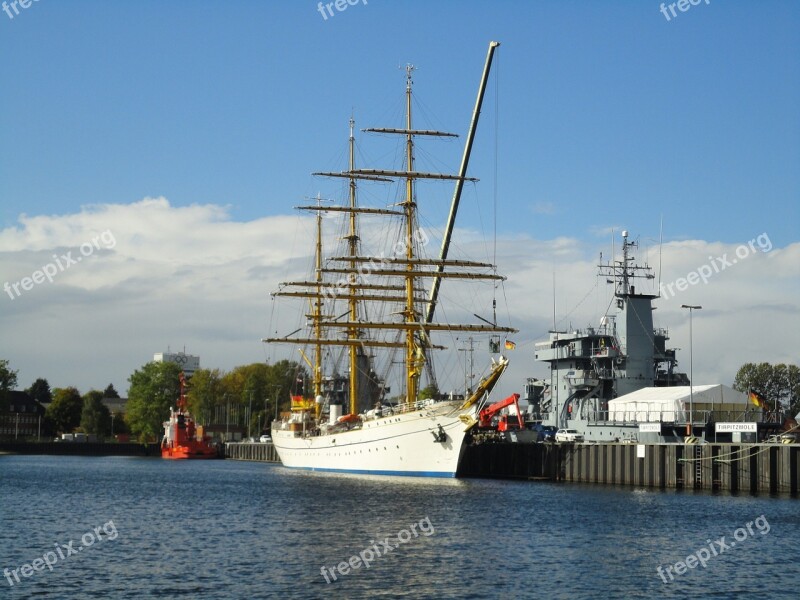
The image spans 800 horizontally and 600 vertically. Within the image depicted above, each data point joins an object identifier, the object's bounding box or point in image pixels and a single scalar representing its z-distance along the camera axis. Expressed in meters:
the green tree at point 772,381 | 143.88
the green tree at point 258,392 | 170.38
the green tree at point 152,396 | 164.88
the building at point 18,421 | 190.12
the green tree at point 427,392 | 151.88
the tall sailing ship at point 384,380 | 76.12
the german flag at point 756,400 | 78.50
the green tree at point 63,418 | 199.50
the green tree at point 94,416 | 189.75
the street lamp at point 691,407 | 70.50
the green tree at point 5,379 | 163.00
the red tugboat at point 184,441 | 141.50
